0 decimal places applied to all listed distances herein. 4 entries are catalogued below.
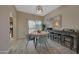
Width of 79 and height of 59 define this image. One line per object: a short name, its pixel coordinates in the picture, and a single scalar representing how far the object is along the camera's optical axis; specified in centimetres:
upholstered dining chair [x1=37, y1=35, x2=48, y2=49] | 221
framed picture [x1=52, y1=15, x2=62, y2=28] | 288
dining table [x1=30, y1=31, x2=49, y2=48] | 215
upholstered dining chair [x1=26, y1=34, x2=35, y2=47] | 229
